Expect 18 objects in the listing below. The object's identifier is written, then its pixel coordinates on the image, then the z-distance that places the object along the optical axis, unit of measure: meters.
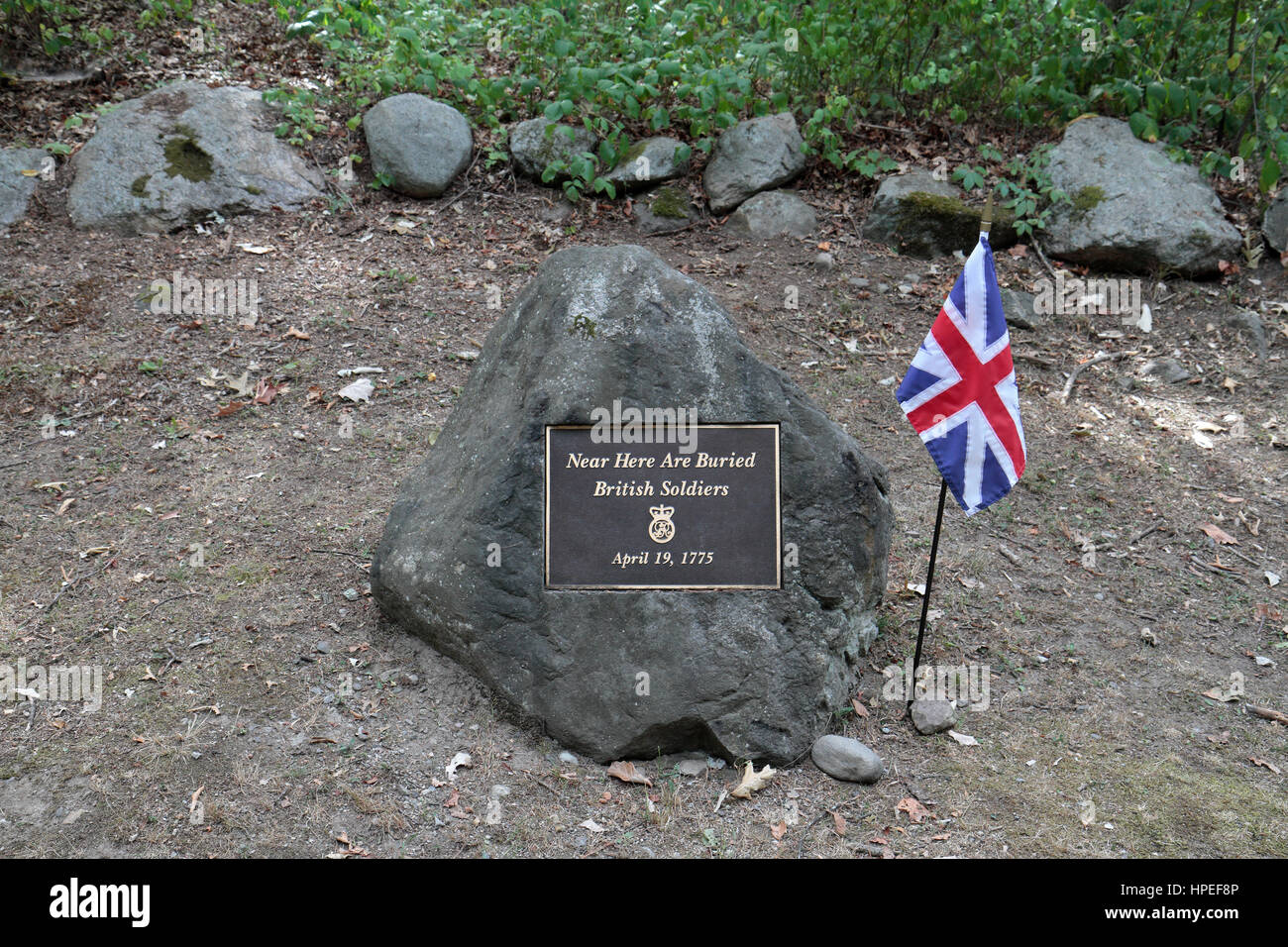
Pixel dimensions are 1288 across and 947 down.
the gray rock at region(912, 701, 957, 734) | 4.44
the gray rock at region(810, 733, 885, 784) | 4.10
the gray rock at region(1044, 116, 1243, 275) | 7.96
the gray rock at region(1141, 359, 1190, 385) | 7.29
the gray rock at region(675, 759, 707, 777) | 4.10
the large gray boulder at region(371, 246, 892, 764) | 4.05
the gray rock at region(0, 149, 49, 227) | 7.80
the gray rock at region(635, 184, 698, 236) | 8.42
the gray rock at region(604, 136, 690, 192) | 8.55
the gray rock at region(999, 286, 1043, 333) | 7.72
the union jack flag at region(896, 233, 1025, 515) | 3.92
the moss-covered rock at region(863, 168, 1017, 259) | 8.17
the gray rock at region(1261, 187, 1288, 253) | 8.04
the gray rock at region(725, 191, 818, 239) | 8.37
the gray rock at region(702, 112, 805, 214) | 8.52
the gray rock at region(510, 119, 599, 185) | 8.59
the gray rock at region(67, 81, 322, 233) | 7.86
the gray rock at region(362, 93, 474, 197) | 8.41
